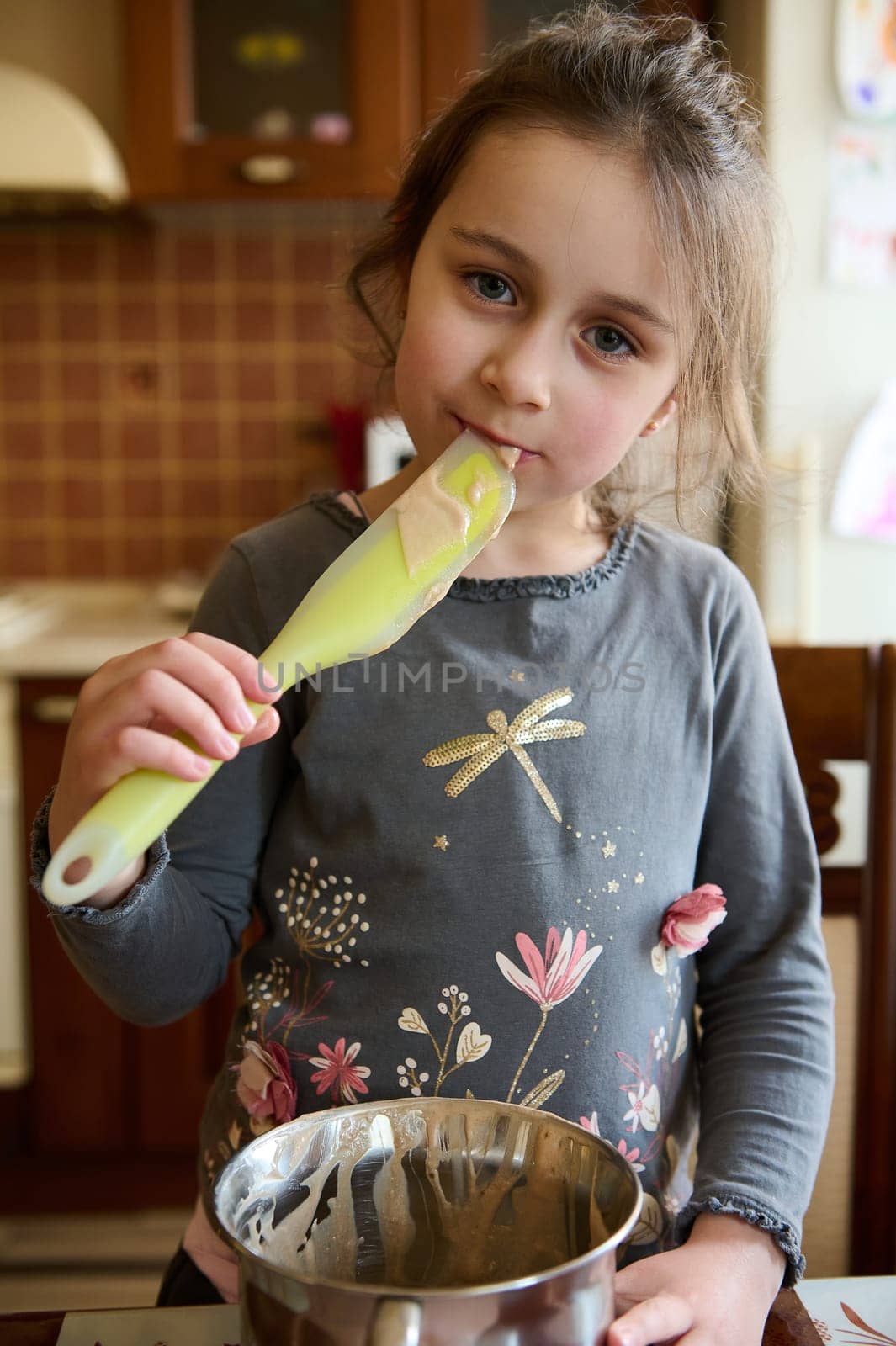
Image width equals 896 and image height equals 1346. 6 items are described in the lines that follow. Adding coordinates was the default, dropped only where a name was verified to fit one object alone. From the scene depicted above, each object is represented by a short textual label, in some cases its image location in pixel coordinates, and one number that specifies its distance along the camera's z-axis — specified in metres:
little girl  0.66
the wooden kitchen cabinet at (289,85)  1.97
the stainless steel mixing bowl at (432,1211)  0.37
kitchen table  0.53
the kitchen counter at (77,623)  1.81
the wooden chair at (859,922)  0.87
